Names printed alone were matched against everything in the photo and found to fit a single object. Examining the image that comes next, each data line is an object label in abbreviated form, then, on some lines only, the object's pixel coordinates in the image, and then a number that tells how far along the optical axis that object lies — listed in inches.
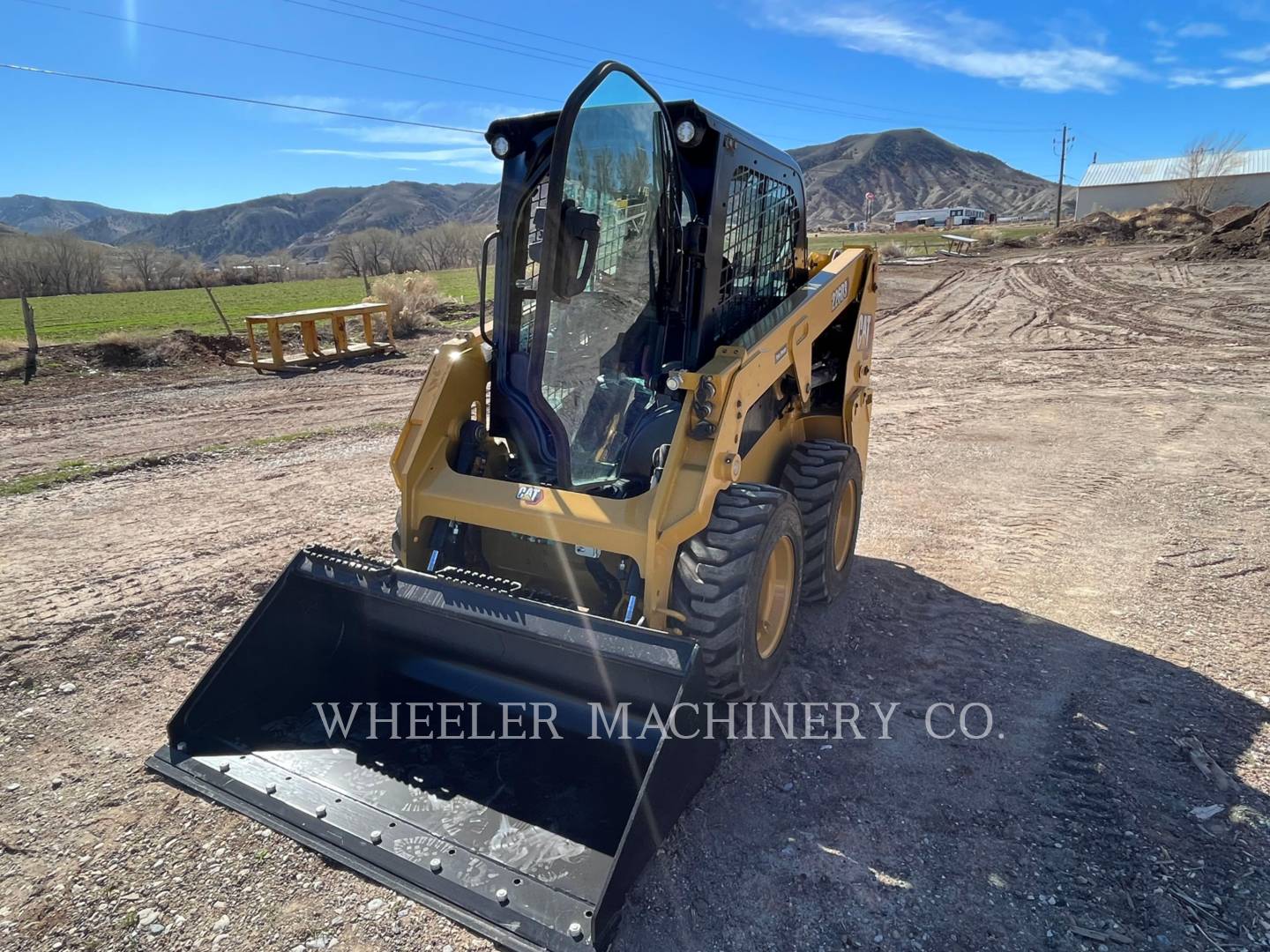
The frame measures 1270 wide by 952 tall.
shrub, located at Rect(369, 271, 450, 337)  705.6
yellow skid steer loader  107.7
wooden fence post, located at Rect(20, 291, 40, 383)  491.2
